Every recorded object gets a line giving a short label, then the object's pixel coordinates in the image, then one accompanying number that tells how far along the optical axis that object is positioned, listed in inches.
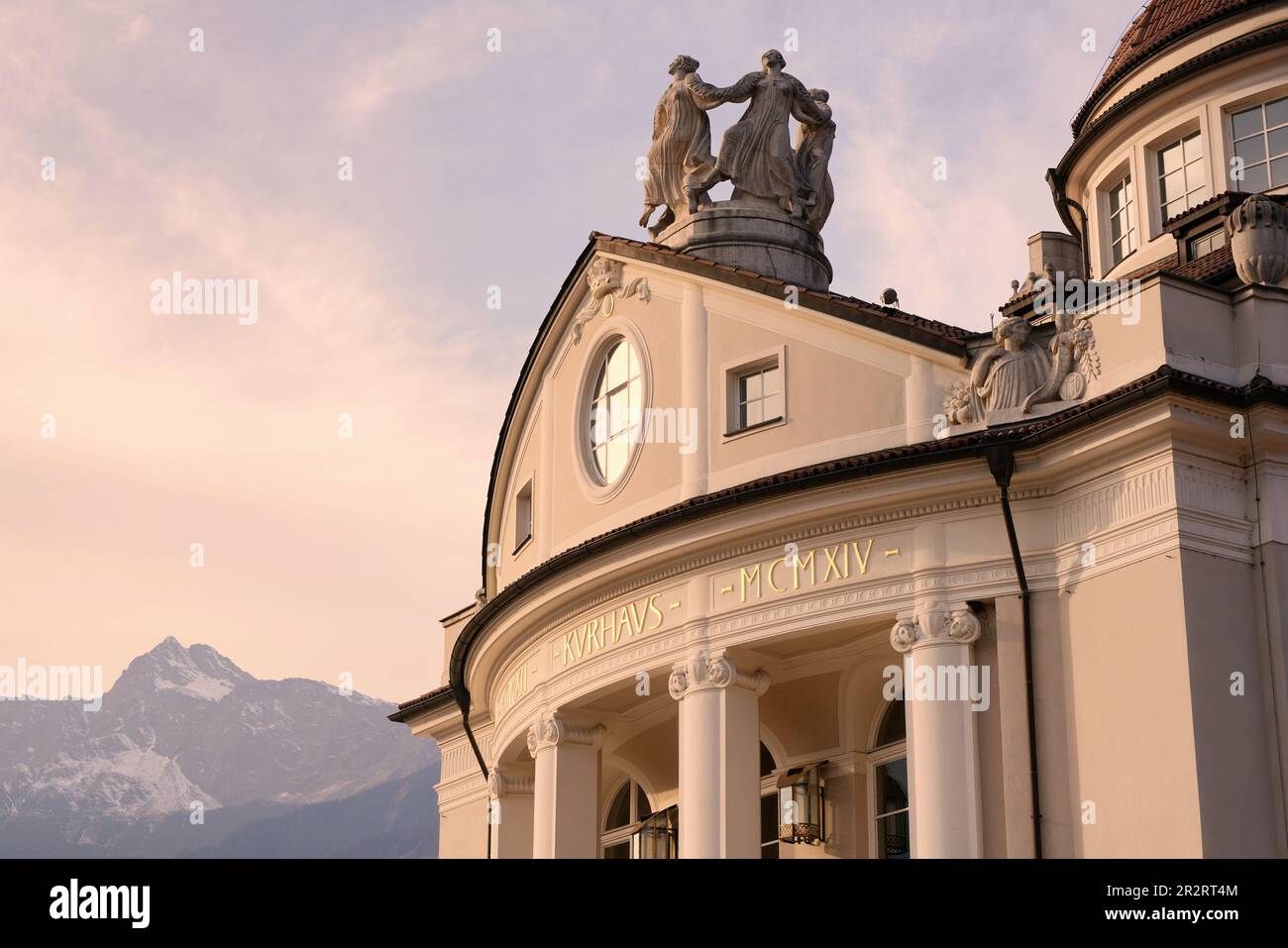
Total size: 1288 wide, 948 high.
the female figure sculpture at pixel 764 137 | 1062.4
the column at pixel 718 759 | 887.7
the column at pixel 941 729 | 813.2
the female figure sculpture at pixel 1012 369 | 848.9
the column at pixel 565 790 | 993.5
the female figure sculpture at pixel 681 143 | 1071.0
